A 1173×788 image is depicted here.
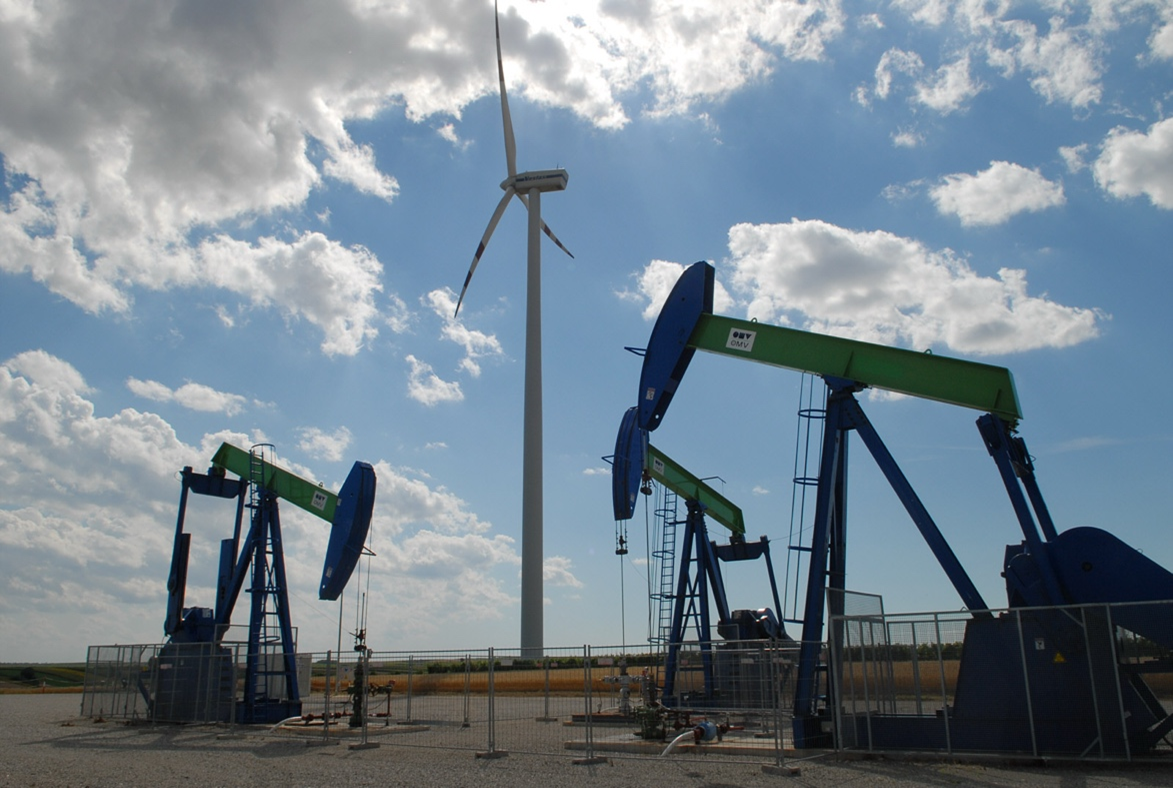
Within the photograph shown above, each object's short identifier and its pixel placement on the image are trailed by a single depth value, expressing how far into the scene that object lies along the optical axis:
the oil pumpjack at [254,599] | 19.48
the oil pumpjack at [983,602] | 10.65
